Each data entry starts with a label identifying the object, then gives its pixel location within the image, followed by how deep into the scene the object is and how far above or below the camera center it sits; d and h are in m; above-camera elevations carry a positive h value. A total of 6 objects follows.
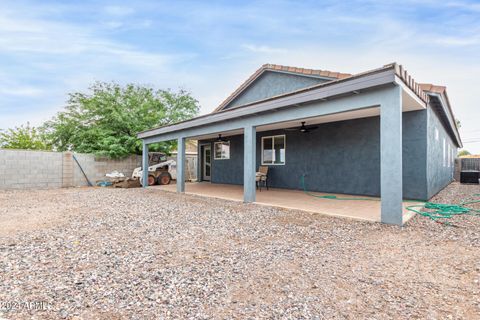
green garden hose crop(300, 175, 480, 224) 4.81 -1.03
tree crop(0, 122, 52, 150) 17.25 +1.85
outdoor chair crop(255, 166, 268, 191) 9.15 -0.48
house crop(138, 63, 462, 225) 4.24 +1.00
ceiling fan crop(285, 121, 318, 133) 8.03 +1.24
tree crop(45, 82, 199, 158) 12.88 +2.32
